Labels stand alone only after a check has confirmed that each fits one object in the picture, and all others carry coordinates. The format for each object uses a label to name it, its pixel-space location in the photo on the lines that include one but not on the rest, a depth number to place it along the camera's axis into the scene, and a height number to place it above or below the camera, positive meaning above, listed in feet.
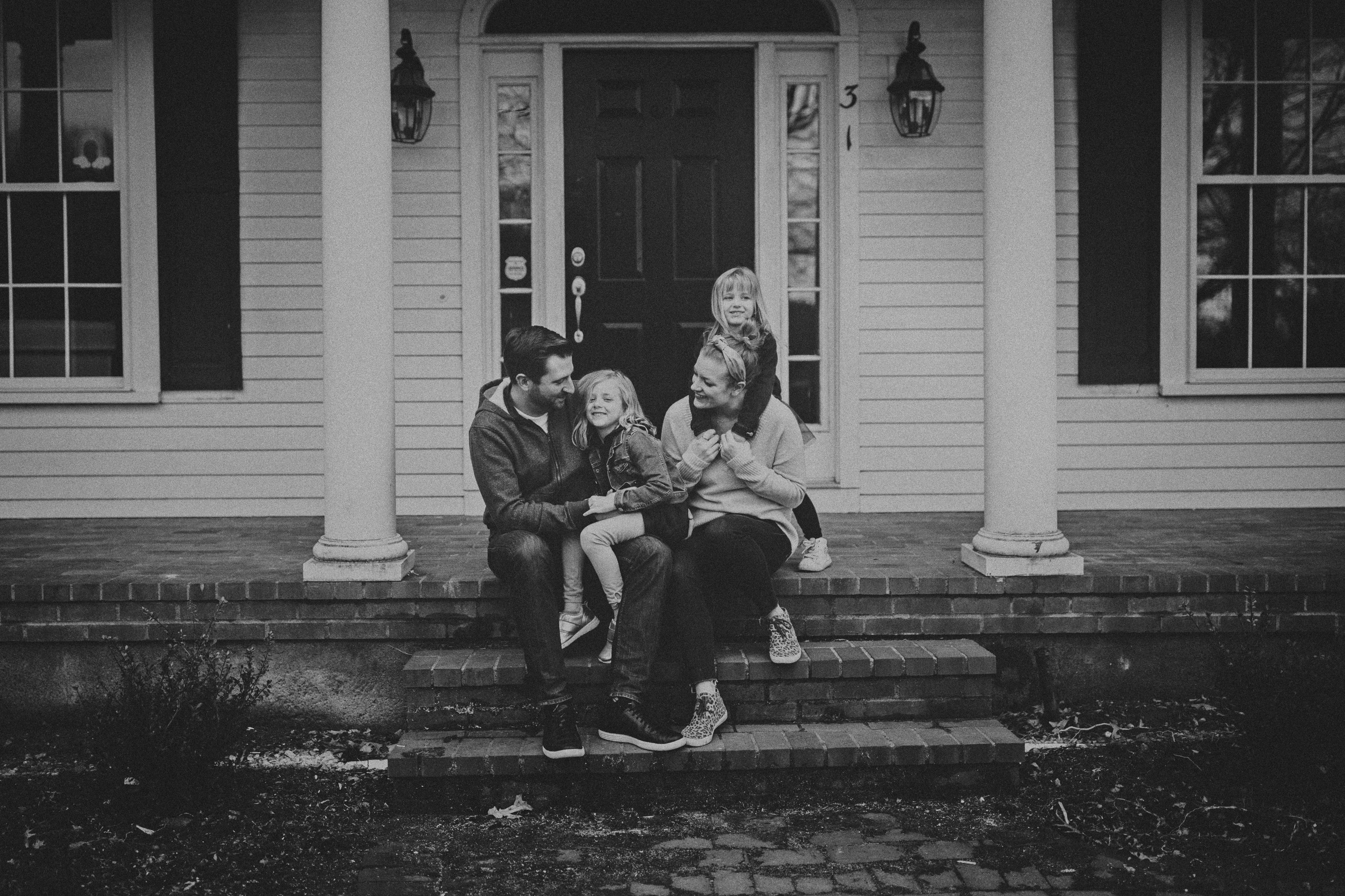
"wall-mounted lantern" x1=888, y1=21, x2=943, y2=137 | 20.90 +5.18
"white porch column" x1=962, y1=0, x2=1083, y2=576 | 16.30 +1.47
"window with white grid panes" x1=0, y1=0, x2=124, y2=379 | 21.39 +4.04
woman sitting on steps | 14.07 -1.35
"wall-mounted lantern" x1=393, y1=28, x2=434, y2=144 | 20.70 +5.09
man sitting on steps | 13.66 -1.53
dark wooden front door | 21.53 +3.51
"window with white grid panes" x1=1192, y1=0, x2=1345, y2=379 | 21.80 +3.65
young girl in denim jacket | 14.08 -0.99
